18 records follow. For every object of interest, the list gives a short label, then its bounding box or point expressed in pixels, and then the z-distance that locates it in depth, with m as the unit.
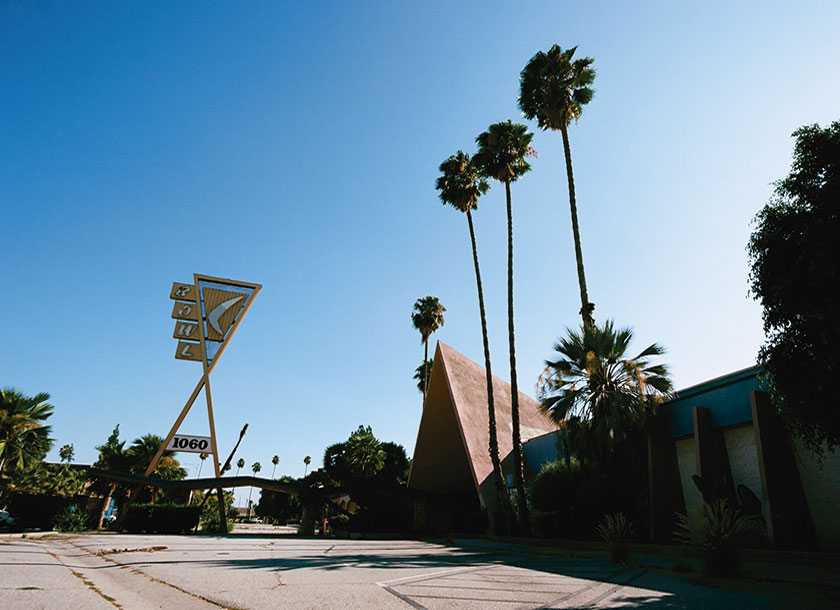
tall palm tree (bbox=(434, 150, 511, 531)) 27.45
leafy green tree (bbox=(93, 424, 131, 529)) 31.98
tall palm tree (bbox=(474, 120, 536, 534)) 24.53
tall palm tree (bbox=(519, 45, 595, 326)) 21.22
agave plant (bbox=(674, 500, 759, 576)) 7.48
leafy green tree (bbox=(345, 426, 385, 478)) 38.34
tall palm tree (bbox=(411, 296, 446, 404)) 41.28
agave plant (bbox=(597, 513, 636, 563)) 14.02
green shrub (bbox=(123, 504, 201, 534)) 24.56
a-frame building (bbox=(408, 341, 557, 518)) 25.38
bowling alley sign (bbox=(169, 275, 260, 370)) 27.00
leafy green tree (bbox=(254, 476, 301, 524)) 72.38
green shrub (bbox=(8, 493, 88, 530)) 27.03
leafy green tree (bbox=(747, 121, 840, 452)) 8.27
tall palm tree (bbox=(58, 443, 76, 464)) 78.25
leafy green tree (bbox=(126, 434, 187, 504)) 33.97
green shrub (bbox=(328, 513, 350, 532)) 34.94
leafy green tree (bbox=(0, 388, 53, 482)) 23.19
